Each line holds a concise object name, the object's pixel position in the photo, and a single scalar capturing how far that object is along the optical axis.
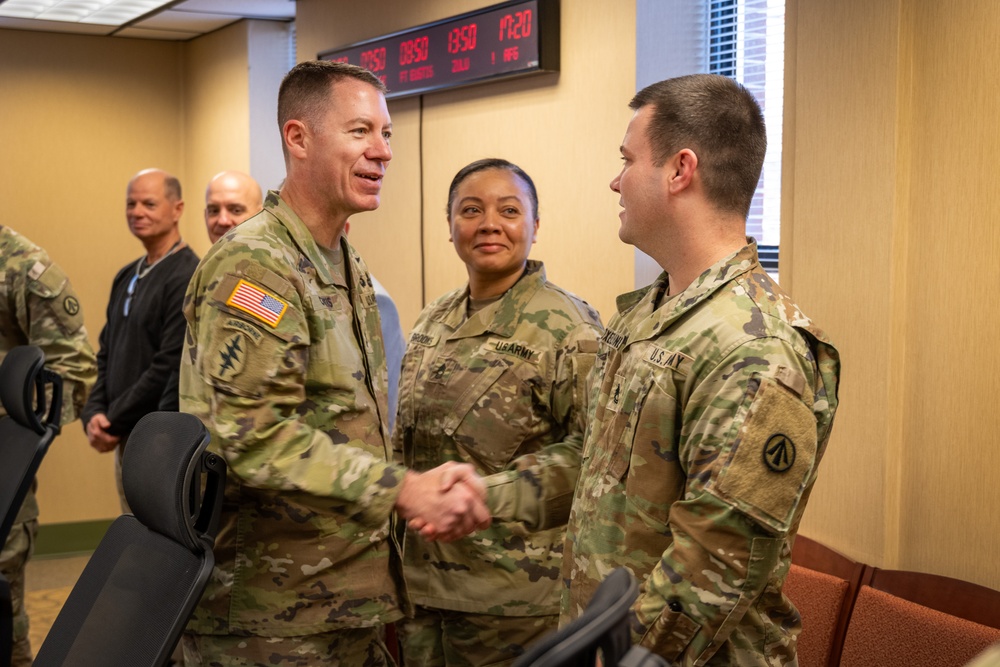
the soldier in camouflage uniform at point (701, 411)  1.54
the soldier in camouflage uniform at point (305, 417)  1.91
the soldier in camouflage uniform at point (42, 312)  3.89
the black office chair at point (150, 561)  1.59
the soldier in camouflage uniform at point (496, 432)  2.42
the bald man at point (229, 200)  4.38
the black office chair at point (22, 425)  2.50
